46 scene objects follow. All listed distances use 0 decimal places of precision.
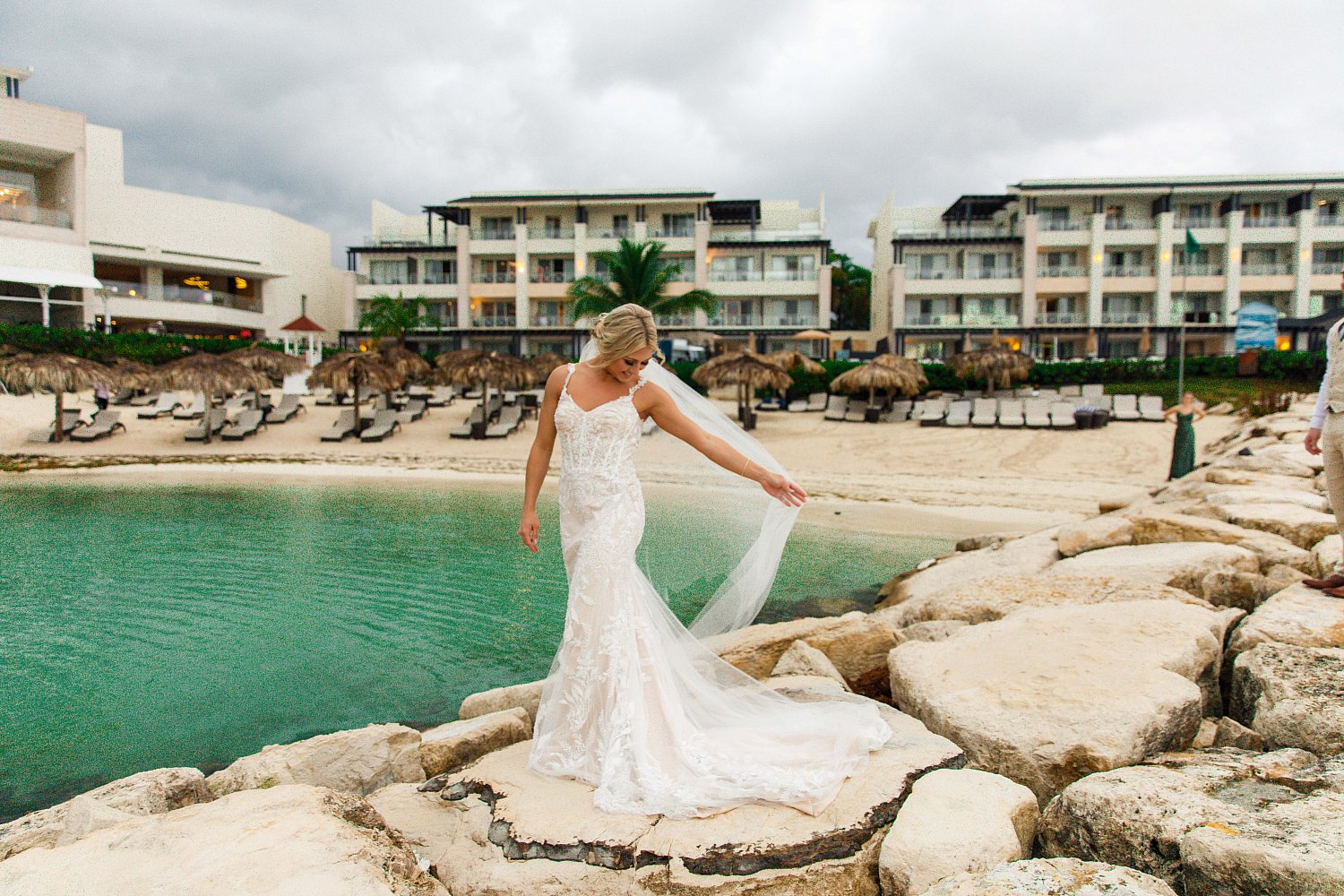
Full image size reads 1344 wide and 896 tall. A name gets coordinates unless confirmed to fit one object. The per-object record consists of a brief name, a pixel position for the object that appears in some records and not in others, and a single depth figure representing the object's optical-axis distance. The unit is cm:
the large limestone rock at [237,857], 202
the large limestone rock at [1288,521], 643
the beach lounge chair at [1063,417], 2252
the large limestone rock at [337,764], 381
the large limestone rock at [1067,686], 313
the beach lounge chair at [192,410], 2519
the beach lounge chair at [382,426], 2252
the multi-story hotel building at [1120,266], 4288
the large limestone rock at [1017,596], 517
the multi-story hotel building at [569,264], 4606
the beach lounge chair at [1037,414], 2277
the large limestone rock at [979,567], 755
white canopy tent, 3309
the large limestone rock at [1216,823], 207
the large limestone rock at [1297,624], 385
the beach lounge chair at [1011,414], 2297
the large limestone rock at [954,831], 235
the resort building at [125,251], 3559
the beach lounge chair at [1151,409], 2315
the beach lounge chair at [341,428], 2262
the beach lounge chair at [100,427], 2139
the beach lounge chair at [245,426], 2217
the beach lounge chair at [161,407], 2539
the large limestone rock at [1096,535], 728
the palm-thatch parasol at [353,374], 2294
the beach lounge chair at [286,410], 2486
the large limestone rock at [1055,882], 202
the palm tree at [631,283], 3381
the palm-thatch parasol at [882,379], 2530
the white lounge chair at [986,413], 2338
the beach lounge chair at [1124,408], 2338
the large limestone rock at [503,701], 484
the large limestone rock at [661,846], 244
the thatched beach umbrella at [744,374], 2375
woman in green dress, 1343
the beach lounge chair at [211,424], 2201
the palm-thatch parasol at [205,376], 2198
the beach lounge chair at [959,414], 2375
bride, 292
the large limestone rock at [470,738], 394
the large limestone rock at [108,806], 289
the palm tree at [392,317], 4100
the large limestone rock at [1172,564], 551
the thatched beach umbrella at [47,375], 2042
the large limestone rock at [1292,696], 307
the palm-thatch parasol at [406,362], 2466
